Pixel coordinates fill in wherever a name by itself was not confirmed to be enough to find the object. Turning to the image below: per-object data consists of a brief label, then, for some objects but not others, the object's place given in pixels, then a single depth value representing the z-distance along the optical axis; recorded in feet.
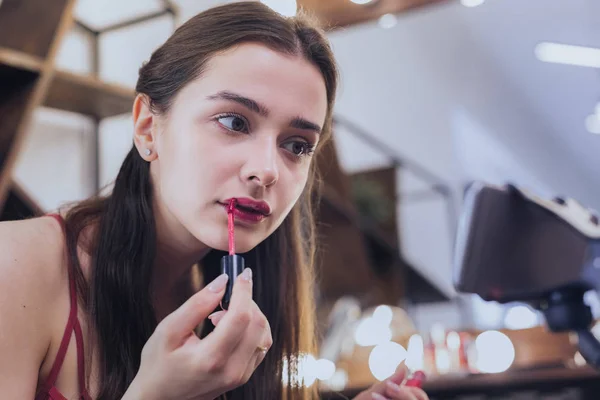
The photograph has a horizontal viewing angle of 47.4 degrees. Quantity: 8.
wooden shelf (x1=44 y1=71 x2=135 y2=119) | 6.73
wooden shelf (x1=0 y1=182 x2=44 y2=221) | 7.47
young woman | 3.20
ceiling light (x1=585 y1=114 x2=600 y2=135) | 21.04
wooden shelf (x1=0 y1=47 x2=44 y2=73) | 5.78
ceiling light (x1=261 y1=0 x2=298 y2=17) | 9.25
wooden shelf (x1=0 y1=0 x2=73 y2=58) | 6.25
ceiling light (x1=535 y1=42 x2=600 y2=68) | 14.60
